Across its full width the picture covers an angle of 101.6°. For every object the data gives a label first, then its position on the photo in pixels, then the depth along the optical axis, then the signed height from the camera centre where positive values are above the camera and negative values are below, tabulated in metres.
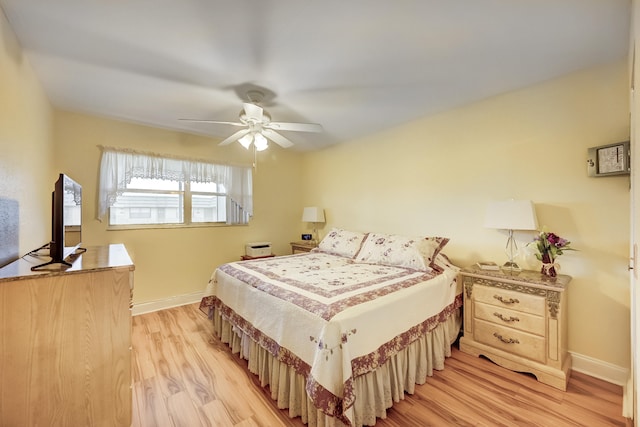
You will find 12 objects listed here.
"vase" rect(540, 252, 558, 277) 2.13 -0.46
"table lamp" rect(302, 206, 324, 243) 4.37 -0.07
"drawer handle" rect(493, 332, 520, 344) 2.11 -1.07
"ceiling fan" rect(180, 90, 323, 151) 2.30 +0.80
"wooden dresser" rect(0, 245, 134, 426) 1.11 -0.61
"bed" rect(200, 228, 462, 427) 1.47 -0.80
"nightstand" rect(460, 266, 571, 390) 1.95 -0.91
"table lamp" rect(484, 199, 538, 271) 2.18 -0.07
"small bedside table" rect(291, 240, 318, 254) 4.18 -0.57
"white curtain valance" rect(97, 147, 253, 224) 3.13 +0.52
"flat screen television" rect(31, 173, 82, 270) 1.34 -0.05
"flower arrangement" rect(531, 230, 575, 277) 2.09 -0.32
